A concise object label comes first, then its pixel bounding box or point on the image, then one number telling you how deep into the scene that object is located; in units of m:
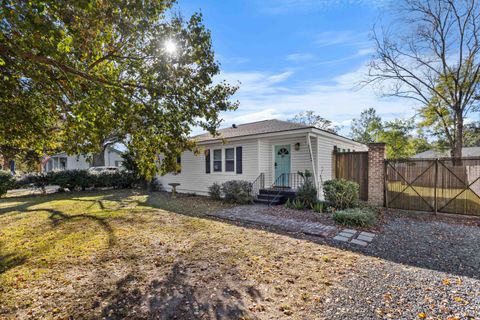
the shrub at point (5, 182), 13.02
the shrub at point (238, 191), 9.91
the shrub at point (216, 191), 11.07
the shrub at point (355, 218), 6.28
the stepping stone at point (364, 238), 5.30
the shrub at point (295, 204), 8.56
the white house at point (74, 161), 33.12
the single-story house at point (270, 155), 9.74
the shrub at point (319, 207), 7.98
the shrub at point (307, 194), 8.65
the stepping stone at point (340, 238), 5.21
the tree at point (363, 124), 36.78
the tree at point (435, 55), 12.52
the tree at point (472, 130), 23.16
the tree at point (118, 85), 4.11
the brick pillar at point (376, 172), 8.90
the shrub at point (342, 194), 7.96
